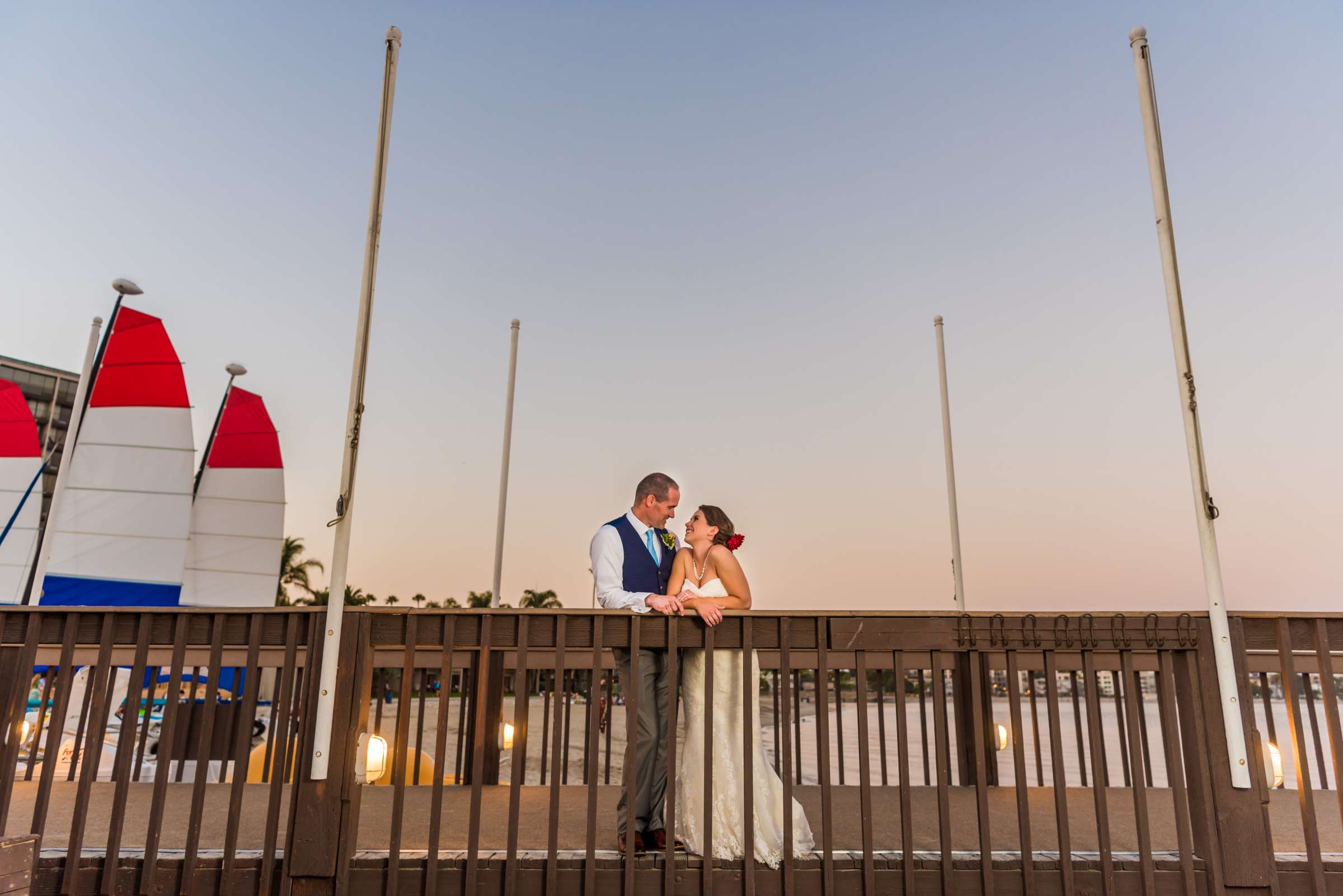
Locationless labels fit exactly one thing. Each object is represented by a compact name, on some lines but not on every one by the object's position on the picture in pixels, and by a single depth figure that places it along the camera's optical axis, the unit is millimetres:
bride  3367
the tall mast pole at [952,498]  6574
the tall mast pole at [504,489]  7223
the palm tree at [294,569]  36219
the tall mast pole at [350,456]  3127
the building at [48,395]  43062
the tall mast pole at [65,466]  9477
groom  3418
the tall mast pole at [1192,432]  3164
